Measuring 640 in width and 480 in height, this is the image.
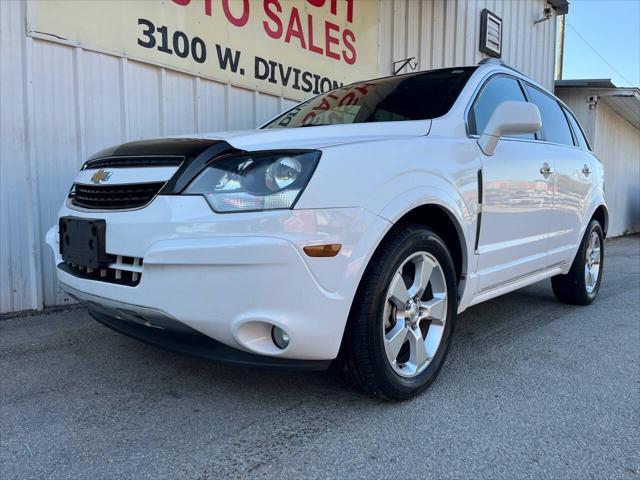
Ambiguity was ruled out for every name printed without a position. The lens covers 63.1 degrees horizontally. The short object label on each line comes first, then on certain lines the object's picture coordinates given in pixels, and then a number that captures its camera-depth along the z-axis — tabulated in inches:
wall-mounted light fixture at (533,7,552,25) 414.0
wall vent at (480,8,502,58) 341.7
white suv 77.5
